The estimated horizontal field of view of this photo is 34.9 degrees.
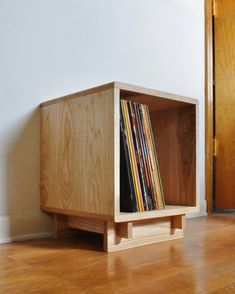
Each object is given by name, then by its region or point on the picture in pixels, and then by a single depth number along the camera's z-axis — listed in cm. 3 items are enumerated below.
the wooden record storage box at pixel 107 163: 102
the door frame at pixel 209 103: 196
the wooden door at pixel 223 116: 204
